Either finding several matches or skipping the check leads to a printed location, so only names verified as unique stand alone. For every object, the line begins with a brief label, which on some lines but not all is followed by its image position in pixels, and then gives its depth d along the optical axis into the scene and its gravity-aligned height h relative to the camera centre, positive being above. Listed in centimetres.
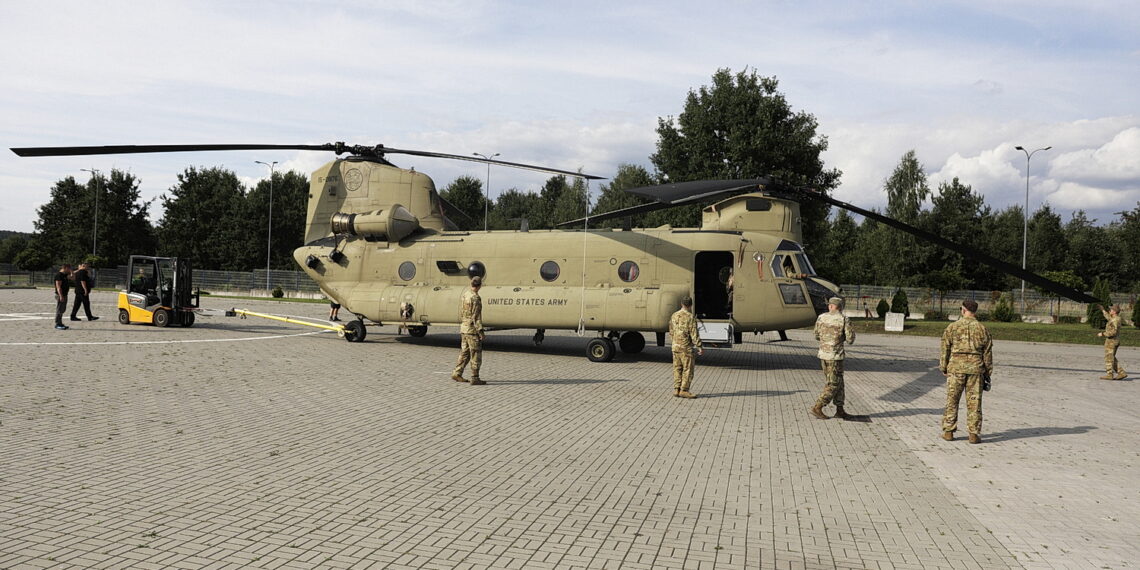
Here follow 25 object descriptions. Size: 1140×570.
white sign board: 3031 -68
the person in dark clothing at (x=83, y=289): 2131 -46
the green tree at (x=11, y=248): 9535 +330
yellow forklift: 2123 -52
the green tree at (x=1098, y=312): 3438 +7
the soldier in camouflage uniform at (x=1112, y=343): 1584 -67
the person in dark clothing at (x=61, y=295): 1923 -60
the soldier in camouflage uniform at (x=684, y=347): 1139 -81
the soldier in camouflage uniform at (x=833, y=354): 973 -70
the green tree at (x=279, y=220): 6912 +618
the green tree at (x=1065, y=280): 4253 +201
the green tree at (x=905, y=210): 5991 +908
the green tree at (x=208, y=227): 6950 +518
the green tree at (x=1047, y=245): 6475 +634
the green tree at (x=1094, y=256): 6494 +541
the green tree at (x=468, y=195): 8475 +1137
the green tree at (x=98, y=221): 6469 +505
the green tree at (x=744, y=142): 4044 +928
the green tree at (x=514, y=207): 9571 +1224
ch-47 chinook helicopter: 1546 +72
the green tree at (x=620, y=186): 7175 +1131
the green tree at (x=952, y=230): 5422 +711
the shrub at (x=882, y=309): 3781 -20
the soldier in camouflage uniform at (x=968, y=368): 862 -75
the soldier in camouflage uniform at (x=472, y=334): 1205 -77
